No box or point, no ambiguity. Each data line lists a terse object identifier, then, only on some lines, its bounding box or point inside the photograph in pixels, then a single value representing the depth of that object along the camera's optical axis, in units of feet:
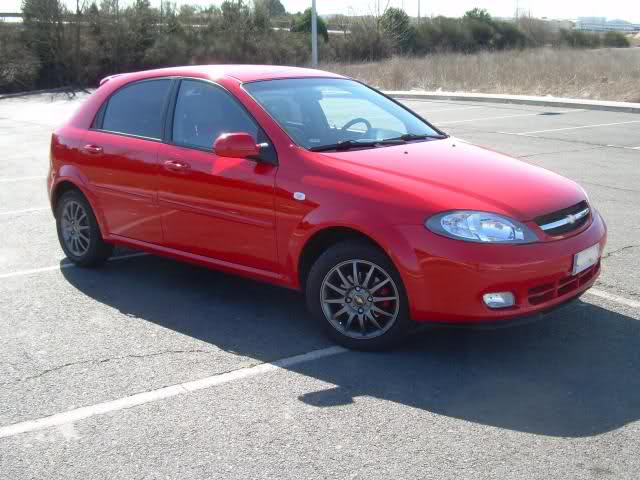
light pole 107.96
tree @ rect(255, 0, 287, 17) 145.89
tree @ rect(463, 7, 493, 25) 188.51
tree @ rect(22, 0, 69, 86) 120.88
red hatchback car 15.71
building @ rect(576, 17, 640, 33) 550.94
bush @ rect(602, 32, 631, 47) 216.13
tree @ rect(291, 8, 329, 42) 154.40
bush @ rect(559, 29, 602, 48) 199.93
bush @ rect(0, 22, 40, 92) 115.85
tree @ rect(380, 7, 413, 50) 158.30
